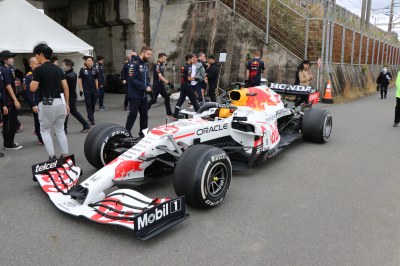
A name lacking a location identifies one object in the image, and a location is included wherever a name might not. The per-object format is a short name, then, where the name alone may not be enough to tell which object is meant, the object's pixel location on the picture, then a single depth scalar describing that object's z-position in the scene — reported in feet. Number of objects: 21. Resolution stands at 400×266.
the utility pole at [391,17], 123.94
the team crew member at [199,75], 35.86
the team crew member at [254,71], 36.60
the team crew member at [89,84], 29.42
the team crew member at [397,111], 27.71
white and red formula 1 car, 11.00
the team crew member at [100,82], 35.99
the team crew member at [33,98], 21.04
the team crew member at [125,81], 21.96
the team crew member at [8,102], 20.33
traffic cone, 43.37
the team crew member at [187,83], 30.60
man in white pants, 15.61
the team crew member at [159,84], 30.22
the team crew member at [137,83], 21.39
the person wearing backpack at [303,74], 31.89
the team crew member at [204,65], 38.58
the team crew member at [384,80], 50.98
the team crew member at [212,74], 38.47
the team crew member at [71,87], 24.39
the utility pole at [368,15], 76.18
